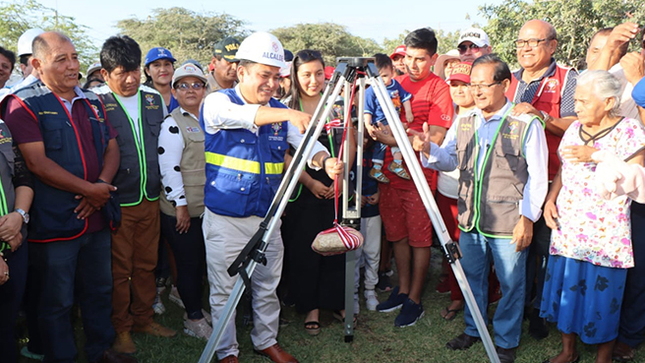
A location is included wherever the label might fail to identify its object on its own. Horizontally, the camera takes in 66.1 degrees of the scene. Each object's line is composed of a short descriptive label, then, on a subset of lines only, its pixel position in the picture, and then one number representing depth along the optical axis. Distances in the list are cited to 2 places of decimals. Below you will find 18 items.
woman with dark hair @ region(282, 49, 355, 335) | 4.18
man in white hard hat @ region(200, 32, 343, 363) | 3.20
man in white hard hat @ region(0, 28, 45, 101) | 5.13
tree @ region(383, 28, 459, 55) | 27.75
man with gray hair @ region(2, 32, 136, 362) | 3.01
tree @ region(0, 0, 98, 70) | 20.50
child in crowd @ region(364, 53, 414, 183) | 4.35
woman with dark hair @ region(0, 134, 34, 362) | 2.79
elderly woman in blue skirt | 3.26
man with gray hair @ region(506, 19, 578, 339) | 3.94
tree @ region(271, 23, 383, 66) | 40.91
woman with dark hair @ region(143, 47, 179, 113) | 5.08
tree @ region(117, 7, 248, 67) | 38.16
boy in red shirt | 4.48
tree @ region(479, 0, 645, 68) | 13.68
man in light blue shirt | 3.45
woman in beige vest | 3.88
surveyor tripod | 2.77
